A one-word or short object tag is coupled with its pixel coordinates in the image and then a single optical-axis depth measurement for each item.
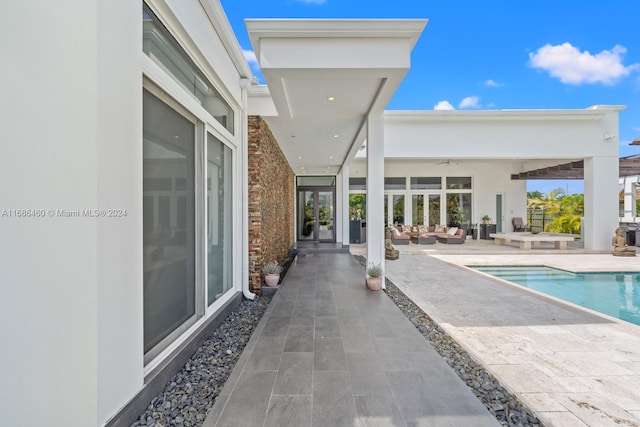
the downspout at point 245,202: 4.68
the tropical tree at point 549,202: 15.62
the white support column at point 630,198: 14.84
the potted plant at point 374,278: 5.09
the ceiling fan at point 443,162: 13.50
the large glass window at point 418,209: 14.82
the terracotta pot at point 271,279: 5.24
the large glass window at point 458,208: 14.68
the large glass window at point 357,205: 14.27
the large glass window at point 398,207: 14.76
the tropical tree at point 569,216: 14.24
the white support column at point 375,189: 5.09
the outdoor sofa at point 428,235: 12.65
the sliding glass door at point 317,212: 12.20
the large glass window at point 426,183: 14.74
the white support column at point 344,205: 10.60
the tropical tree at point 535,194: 18.39
